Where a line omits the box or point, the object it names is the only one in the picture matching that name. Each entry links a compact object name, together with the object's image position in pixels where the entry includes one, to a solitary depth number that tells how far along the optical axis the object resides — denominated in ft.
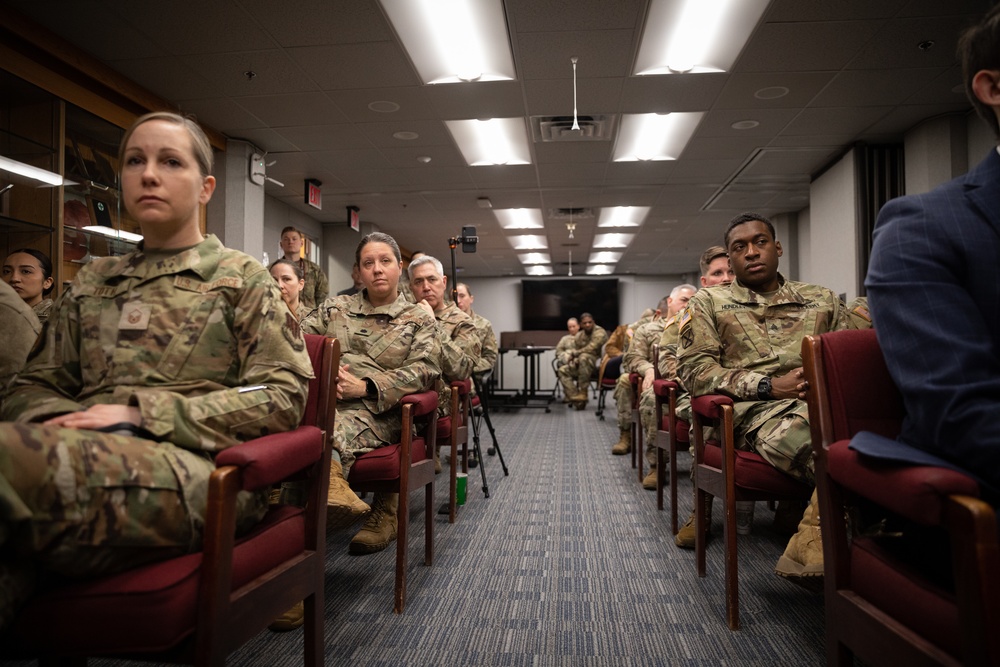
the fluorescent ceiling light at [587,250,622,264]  40.70
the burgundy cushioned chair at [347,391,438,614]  6.31
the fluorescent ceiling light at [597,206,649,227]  27.96
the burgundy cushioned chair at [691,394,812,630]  5.73
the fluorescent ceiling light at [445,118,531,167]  17.53
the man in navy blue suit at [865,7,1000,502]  2.72
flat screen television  51.65
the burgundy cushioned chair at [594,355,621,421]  23.46
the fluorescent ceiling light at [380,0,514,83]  11.38
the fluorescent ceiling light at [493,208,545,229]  28.12
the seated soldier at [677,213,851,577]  6.49
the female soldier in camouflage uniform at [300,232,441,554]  7.17
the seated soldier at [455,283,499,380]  14.20
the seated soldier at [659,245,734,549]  8.25
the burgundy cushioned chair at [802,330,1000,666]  2.37
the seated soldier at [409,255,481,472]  12.70
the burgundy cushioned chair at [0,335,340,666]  2.82
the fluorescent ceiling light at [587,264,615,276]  46.78
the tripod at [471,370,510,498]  11.44
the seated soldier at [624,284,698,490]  11.44
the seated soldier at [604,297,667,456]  16.07
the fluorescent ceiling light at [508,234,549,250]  34.86
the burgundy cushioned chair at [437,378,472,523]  9.43
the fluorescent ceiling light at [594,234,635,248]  34.47
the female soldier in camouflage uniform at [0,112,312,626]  3.01
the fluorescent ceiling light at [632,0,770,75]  11.34
